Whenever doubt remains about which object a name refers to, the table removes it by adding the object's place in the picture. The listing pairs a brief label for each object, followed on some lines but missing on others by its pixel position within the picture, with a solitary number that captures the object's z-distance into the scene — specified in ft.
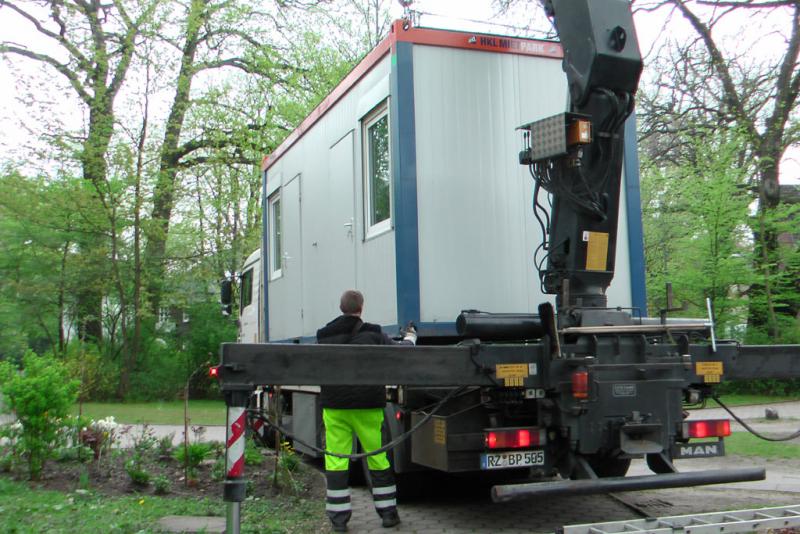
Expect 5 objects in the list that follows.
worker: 19.86
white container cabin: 20.70
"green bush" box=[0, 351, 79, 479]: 23.86
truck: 16.96
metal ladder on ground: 16.21
